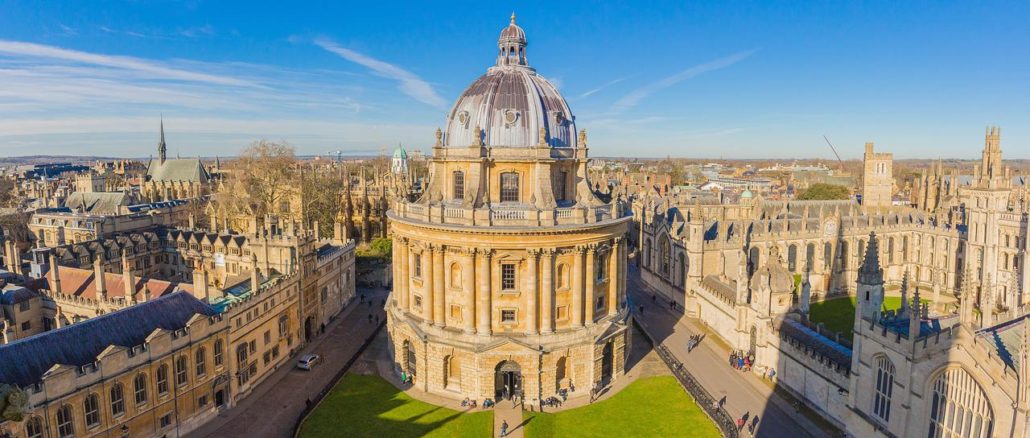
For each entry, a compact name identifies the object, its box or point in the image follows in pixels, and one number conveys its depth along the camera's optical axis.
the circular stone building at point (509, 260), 34.91
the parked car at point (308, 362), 41.22
